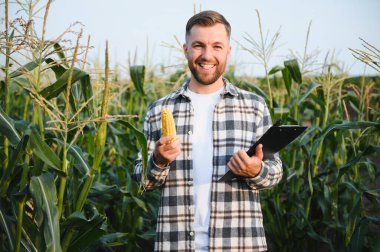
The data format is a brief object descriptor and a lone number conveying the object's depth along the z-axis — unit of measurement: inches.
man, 91.7
